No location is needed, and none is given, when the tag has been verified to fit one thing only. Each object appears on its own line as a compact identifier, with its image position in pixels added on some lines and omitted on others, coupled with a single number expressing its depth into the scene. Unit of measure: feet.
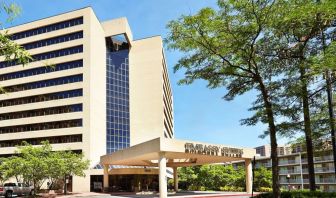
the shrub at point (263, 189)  194.90
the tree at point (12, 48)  19.21
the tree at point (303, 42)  59.77
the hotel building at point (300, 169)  283.38
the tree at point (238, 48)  66.80
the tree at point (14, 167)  145.79
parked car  149.52
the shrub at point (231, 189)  198.07
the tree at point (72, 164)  164.45
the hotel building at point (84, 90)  218.18
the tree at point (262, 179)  222.69
